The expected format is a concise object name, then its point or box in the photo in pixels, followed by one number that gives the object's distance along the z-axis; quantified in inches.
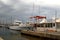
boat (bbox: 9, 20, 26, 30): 1455.4
